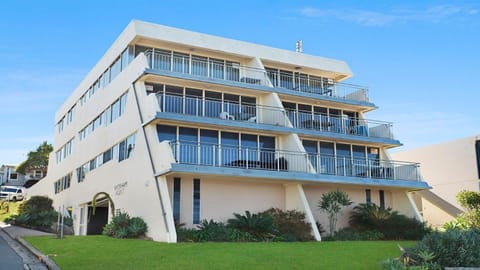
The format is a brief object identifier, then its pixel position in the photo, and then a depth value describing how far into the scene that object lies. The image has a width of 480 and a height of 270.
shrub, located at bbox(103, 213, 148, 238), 23.45
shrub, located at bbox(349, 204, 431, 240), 27.11
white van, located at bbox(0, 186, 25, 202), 56.00
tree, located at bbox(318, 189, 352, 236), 25.92
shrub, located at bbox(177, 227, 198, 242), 22.39
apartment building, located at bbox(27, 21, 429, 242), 24.58
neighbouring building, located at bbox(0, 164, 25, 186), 70.38
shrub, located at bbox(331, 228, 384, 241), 25.91
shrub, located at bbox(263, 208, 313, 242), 24.31
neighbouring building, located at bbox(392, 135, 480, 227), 34.59
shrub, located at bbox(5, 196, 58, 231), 32.50
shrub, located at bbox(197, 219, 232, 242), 22.56
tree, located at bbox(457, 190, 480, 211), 30.05
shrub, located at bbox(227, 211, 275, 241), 23.62
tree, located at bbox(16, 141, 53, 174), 67.12
